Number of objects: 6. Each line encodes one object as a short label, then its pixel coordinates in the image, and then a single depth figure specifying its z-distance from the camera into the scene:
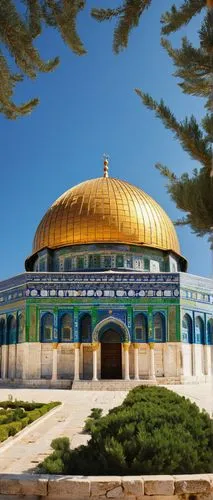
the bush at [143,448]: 5.55
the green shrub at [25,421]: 10.46
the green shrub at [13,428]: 9.48
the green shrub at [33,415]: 11.27
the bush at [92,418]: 9.69
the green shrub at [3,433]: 8.78
